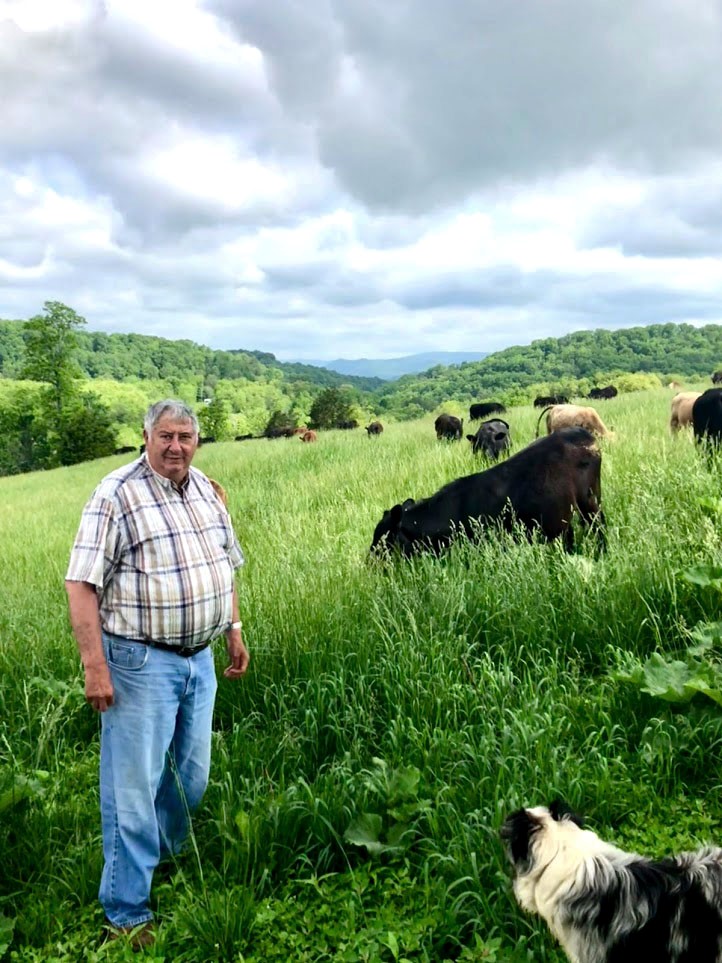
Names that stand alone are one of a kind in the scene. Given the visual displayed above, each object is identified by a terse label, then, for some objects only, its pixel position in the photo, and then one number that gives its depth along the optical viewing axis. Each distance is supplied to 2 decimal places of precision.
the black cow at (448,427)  19.62
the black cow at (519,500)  7.20
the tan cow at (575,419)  12.98
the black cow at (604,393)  31.84
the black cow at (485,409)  25.02
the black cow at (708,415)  9.99
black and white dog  2.11
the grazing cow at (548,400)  27.84
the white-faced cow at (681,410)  13.15
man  2.96
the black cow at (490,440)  13.16
